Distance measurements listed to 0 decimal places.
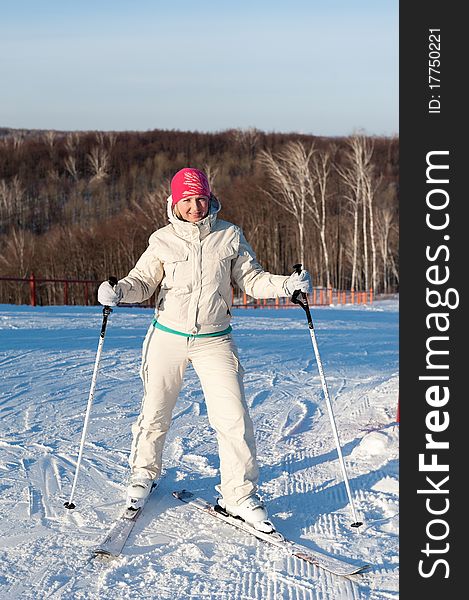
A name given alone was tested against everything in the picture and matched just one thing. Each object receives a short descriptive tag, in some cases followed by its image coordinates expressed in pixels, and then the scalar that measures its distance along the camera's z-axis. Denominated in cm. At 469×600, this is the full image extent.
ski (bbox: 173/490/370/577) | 330
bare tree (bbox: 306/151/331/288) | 4239
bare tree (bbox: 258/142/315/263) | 3903
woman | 377
